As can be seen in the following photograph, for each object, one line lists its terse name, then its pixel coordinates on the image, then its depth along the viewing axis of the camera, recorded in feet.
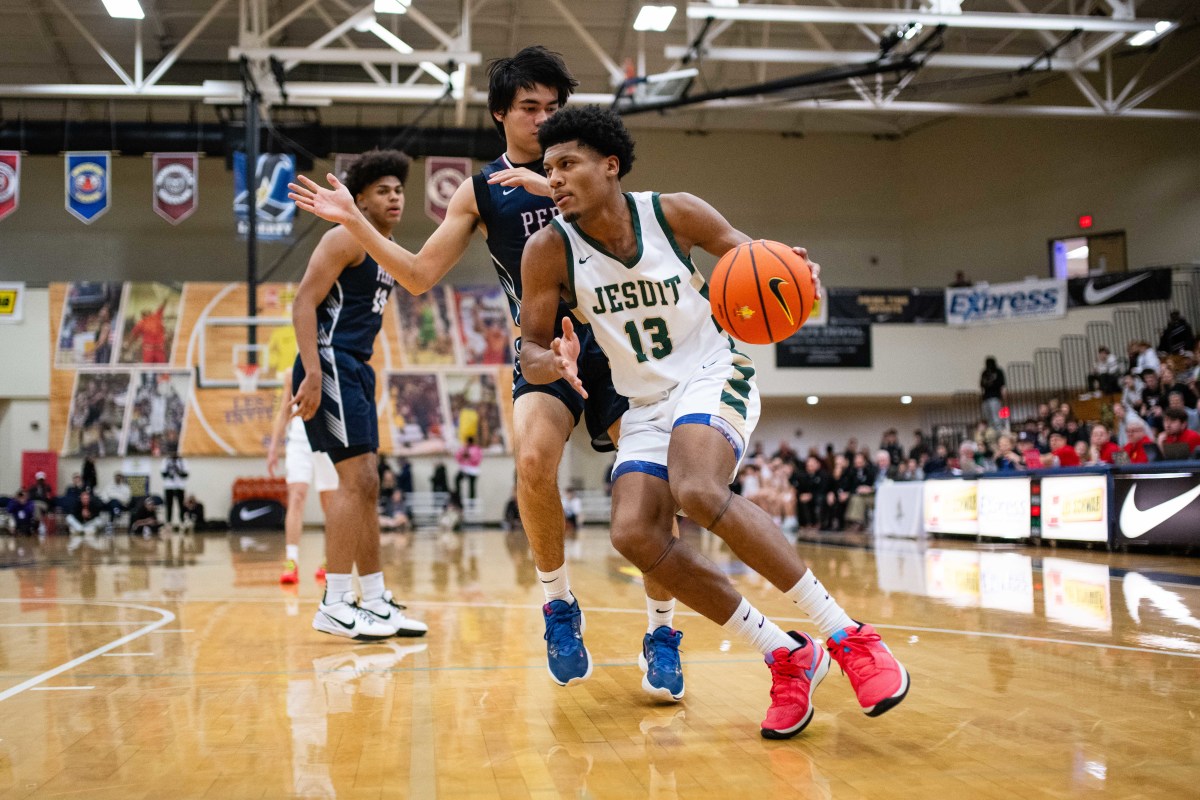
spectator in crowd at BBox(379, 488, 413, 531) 66.64
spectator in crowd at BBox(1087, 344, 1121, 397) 59.21
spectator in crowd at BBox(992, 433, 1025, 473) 43.31
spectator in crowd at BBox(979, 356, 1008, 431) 66.59
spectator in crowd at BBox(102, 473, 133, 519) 68.18
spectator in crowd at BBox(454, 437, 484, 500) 71.51
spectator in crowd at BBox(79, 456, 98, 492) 69.05
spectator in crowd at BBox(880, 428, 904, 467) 63.76
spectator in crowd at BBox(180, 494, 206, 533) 69.36
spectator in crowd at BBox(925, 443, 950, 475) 52.62
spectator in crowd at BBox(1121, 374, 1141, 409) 49.80
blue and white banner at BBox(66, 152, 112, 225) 62.90
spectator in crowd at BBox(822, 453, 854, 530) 56.90
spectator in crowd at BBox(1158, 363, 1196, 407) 44.04
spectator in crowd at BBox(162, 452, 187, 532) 68.18
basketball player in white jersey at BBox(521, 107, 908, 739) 9.25
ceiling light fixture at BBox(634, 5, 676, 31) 51.90
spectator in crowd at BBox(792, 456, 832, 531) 58.70
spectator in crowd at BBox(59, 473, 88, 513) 66.85
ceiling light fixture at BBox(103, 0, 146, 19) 51.13
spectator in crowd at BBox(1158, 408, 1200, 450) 34.53
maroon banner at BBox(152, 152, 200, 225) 62.80
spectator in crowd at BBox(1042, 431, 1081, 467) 40.50
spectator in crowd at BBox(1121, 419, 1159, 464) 34.86
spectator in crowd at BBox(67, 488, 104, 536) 66.08
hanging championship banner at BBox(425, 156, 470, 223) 63.67
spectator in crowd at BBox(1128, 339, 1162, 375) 55.26
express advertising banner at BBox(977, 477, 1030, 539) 38.52
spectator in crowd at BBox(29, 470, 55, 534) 66.54
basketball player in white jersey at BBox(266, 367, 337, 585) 25.00
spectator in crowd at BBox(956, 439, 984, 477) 46.98
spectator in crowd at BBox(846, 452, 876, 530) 55.62
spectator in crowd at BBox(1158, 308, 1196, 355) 57.93
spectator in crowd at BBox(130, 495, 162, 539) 65.41
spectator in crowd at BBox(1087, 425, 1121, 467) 37.73
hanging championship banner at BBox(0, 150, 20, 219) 61.82
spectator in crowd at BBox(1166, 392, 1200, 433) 39.27
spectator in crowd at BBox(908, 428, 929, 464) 60.33
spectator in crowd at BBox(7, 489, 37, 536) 65.46
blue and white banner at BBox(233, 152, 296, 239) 60.90
